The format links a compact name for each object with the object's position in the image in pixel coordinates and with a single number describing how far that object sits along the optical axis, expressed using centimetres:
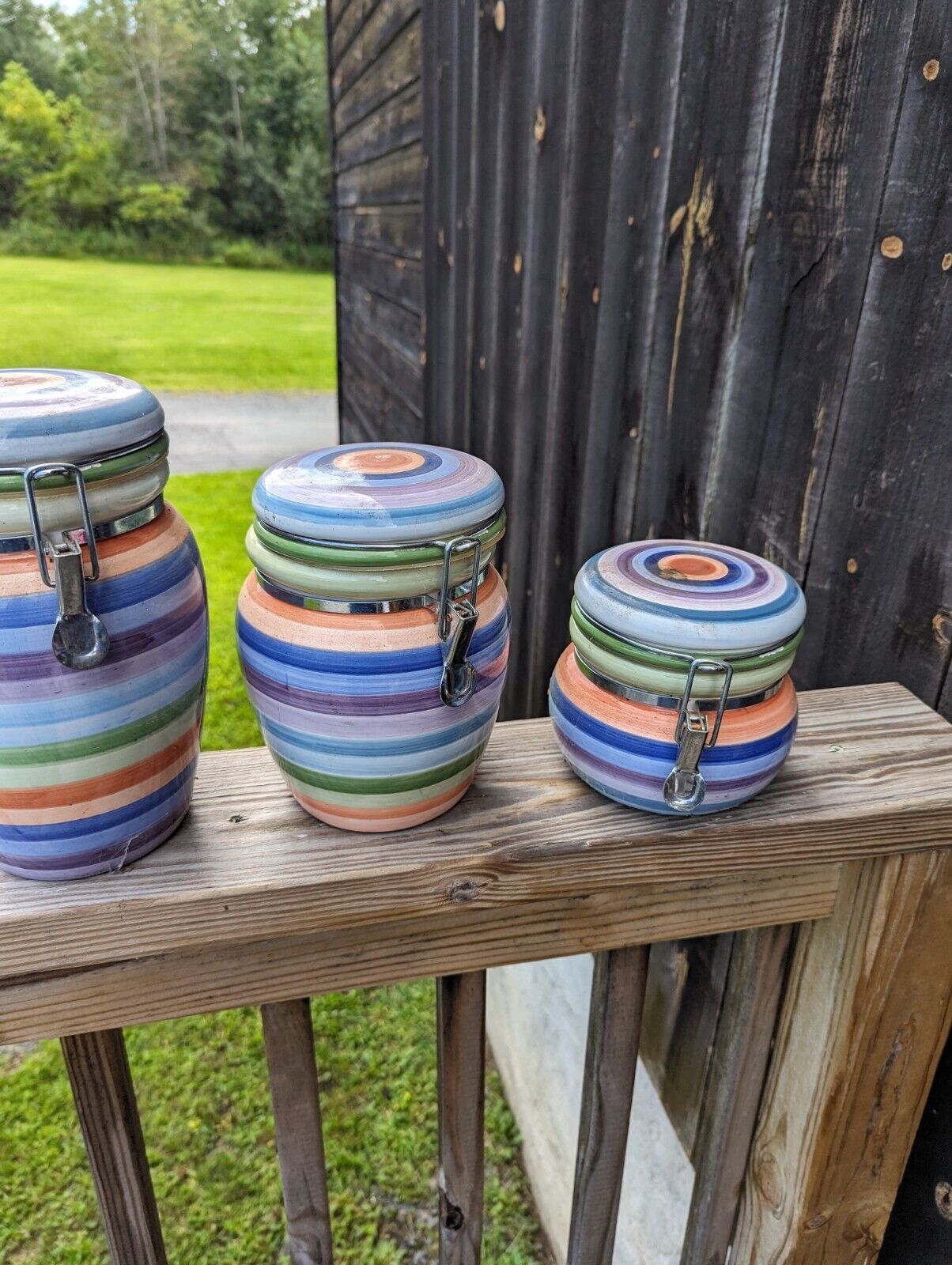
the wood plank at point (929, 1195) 89
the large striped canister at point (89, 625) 49
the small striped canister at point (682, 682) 64
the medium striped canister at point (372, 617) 56
